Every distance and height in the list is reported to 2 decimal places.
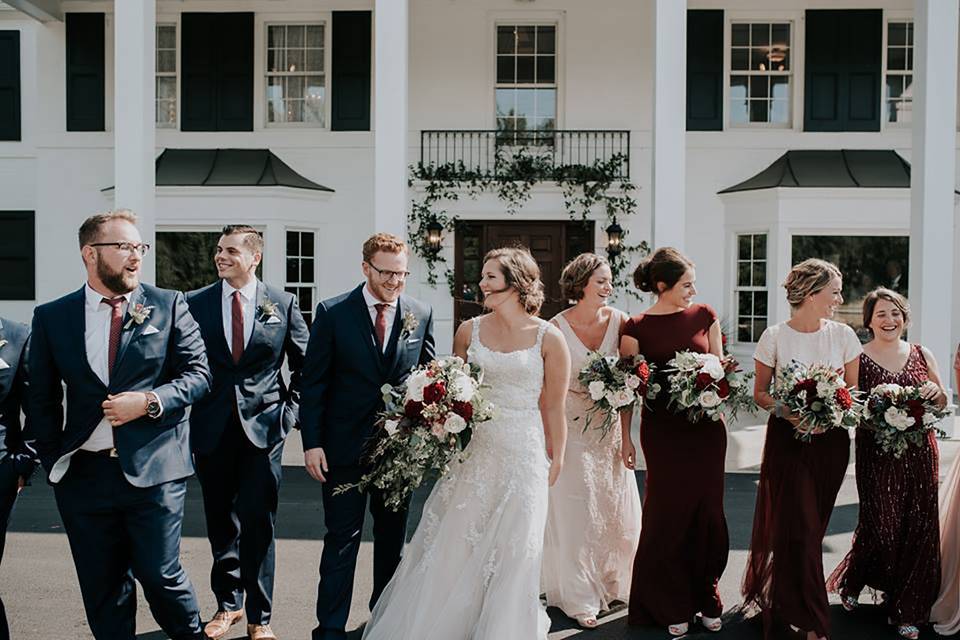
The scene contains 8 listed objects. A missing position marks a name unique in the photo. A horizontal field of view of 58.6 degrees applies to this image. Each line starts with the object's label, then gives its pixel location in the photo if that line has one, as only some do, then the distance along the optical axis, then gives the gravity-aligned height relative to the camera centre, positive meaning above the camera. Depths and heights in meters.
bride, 4.04 -1.09
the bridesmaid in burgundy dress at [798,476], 4.51 -1.06
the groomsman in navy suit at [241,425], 4.52 -0.78
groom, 4.32 -0.54
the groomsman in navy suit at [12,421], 3.97 -0.68
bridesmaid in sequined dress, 4.72 -1.25
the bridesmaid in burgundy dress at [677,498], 4.80 -1.22
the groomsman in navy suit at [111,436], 3.71 -0.69
